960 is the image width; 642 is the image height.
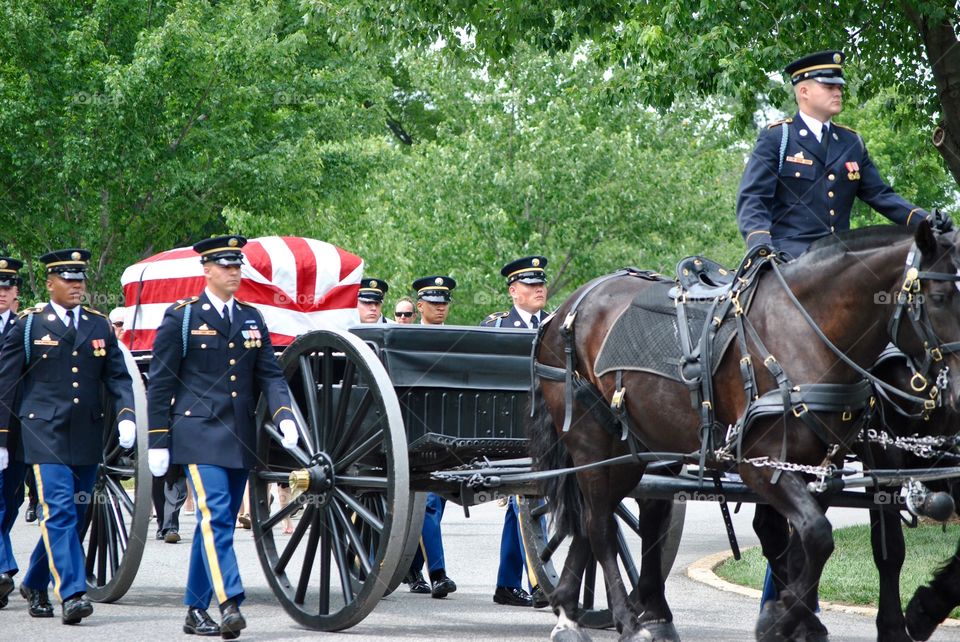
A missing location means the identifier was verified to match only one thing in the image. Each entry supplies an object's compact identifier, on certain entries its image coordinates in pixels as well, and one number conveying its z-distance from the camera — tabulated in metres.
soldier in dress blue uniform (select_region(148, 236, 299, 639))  13.66
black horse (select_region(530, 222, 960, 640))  10.17
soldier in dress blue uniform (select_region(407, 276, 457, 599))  17.70
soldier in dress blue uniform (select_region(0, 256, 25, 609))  16.09
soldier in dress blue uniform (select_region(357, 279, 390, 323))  23.77
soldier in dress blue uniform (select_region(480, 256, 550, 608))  16.84
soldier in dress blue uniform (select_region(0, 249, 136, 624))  15.21
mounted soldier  12.23
